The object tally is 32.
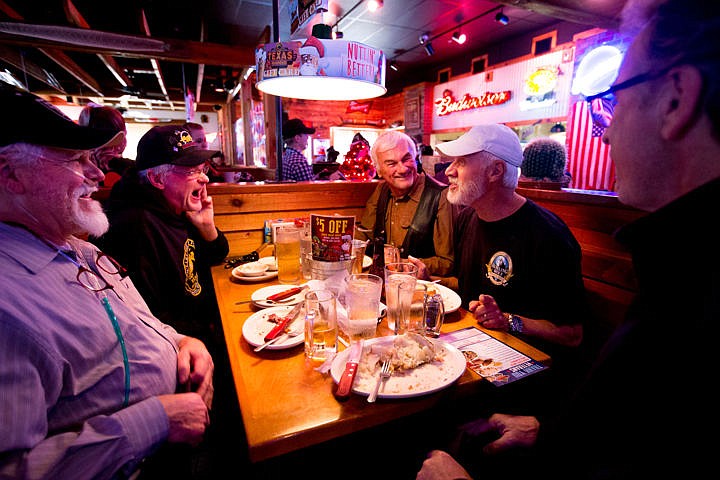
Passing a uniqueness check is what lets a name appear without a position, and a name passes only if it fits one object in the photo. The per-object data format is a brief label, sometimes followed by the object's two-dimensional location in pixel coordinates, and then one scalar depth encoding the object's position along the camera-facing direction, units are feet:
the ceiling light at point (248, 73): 21.99
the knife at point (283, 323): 4.28
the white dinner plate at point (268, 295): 5.40
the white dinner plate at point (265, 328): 4.19
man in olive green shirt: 8.69
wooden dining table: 2.92
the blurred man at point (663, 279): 1.92
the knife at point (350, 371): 3.30
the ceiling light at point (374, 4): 16.63
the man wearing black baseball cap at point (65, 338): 2.74
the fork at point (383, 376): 3.21
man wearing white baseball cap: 5.73
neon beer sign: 24.11
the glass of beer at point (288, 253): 6.48
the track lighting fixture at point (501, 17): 17.24
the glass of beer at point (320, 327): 3.98
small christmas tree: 13.25
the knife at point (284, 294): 5.50
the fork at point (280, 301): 5.42
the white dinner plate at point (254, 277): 6.61
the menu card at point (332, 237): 5.20
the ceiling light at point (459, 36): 21.01
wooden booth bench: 6.21
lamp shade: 5.90
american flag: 18.81
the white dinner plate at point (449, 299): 5.26
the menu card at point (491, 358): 3.74
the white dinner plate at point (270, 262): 7.23
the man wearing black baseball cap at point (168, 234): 6.33
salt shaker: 4.47
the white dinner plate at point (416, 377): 3.33
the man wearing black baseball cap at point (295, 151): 17.92
